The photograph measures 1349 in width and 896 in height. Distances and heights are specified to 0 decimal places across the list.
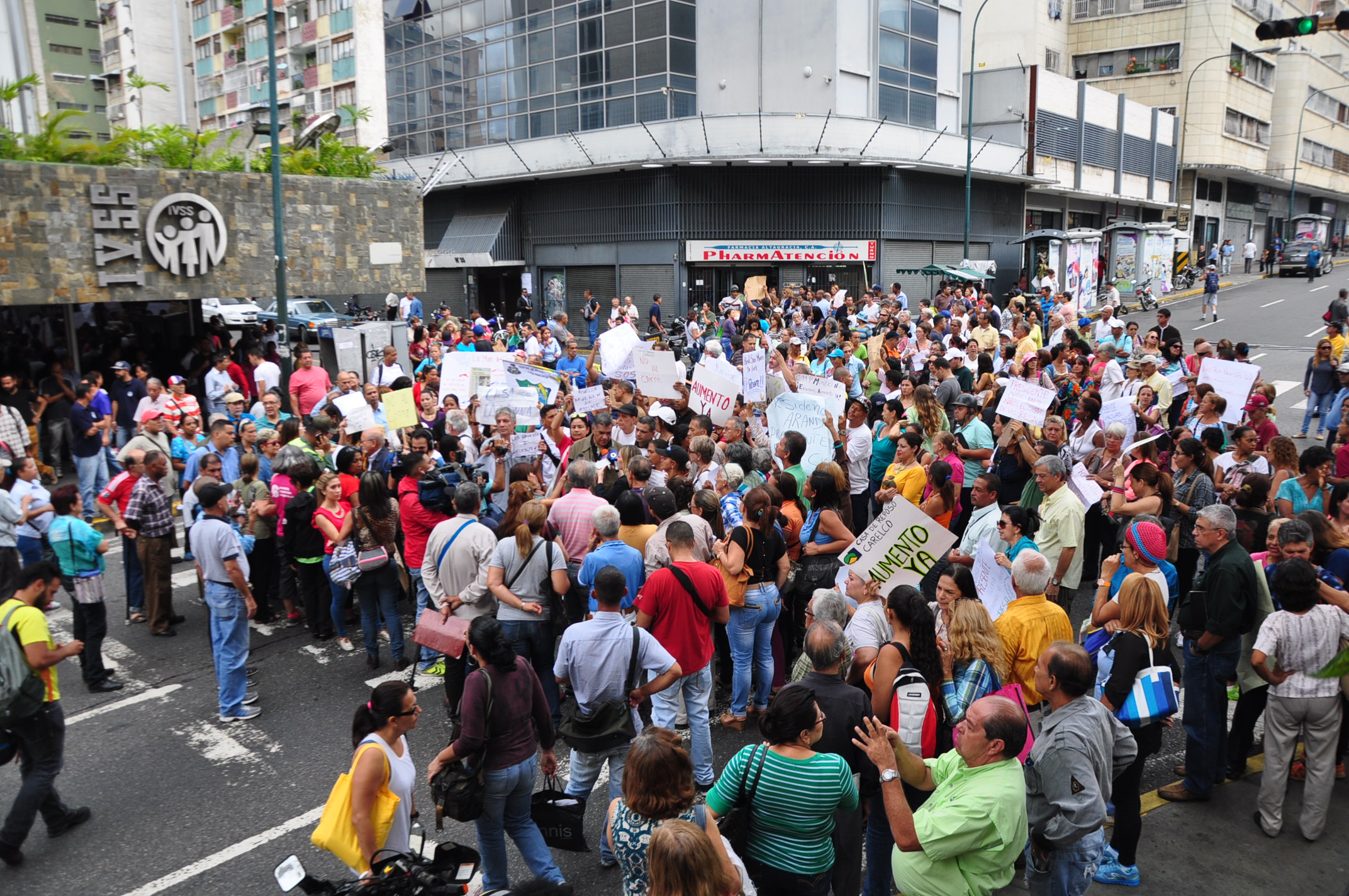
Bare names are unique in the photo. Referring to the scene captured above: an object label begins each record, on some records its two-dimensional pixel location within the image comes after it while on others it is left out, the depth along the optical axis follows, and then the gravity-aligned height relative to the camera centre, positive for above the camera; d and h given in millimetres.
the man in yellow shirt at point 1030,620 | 4969 -1787
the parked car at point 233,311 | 27453 -476
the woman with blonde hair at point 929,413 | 9203 -1198
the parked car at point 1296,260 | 48375 +1873
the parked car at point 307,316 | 26703 -663
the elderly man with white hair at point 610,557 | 5895 -1713
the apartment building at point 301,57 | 52188 +14607
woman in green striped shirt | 3559 -1949
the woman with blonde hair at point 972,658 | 4516 -1801
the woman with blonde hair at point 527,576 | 6070 -1880
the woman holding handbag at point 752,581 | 6141 -1952
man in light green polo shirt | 3494 -2020
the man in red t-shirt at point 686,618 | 5598 -1994
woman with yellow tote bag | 3963 -2198
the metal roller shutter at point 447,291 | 38500 +197
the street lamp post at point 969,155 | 30319 +4830
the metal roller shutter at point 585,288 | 32594 +255
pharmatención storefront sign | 30250 +1463
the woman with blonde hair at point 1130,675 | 4680 -1957
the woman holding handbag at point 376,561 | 7441 -2203
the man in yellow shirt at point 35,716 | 5301 -2475
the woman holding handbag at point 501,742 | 4414 -2214
